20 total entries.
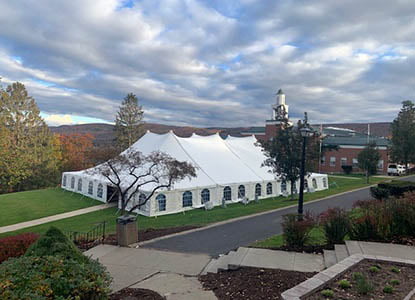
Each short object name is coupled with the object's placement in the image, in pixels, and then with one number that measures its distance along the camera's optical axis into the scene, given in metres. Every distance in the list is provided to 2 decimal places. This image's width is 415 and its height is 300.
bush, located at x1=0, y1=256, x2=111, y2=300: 3.33
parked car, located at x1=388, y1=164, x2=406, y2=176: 39.81
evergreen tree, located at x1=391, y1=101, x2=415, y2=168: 35.56
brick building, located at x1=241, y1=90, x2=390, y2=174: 42.78
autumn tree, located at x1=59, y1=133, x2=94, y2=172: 44.78
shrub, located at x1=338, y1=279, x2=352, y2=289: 4.16
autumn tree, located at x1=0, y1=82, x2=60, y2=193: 30.72
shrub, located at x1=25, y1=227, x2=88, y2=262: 4.81
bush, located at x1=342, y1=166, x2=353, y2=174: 42.09
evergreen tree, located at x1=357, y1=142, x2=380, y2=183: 27.83
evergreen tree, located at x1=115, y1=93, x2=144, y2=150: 50.78
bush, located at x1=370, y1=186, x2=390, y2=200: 14.27
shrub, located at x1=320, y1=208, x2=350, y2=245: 7.07
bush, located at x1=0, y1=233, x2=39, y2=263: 6.97
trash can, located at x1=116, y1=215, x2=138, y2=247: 8.87
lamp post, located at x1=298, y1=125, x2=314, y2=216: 10.55
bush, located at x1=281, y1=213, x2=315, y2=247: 7.02
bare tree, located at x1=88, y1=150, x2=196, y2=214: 14.23
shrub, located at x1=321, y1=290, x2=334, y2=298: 3.87
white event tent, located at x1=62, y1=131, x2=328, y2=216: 18.89
